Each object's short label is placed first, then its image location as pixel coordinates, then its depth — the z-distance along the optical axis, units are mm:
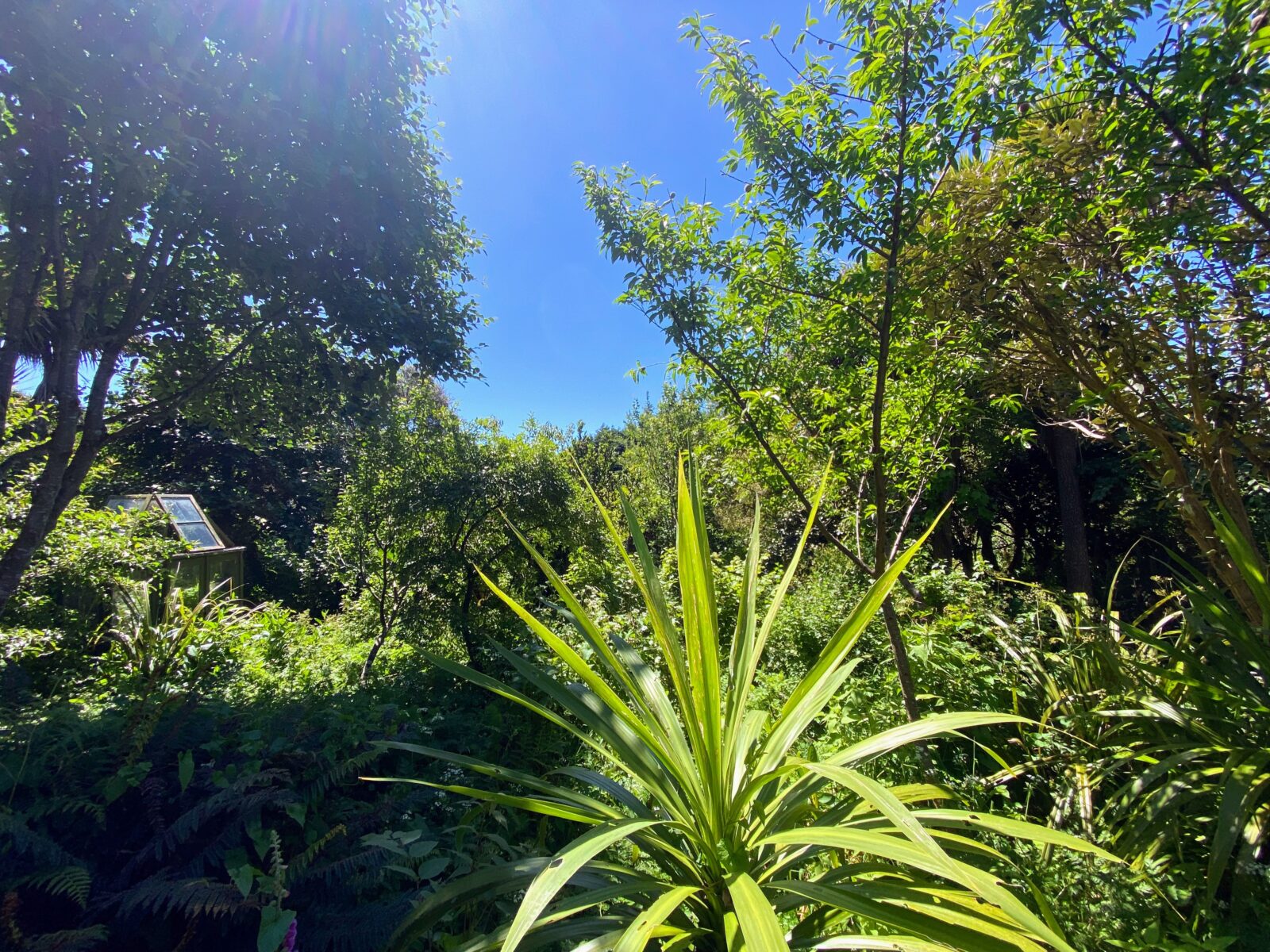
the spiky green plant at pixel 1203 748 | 1418
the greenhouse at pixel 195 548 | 5887
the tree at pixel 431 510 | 4625
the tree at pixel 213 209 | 2461
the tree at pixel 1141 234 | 1512
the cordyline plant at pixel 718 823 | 867
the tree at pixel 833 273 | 1647
